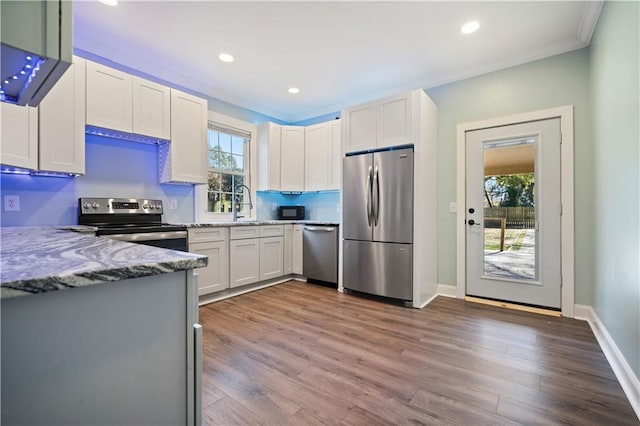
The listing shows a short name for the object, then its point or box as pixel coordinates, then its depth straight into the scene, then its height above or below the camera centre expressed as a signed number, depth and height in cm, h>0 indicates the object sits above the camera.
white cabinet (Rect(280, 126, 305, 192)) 449 +83
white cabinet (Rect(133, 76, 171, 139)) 293 +107
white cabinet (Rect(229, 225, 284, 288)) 348 -50
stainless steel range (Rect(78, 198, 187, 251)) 254 -8
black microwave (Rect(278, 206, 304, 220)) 470 +3
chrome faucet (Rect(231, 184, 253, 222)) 408 +14
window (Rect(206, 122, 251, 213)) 401 +66
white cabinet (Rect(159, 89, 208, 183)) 322 +78
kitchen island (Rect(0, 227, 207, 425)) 60 -29
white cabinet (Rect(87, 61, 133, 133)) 264 +107
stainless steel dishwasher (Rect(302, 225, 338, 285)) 387 -53
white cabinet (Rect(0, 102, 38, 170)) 215 +58
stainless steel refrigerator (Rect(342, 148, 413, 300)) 317 -10
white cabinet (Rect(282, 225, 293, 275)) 415 -53
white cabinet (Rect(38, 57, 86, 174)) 237 +73
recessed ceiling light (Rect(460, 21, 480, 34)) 257 +164
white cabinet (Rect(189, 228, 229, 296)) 310 -44
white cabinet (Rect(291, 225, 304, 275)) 420 -53
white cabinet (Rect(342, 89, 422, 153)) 319 +103
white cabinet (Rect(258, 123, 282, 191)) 435 +85
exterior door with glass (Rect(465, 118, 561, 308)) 296 +0
